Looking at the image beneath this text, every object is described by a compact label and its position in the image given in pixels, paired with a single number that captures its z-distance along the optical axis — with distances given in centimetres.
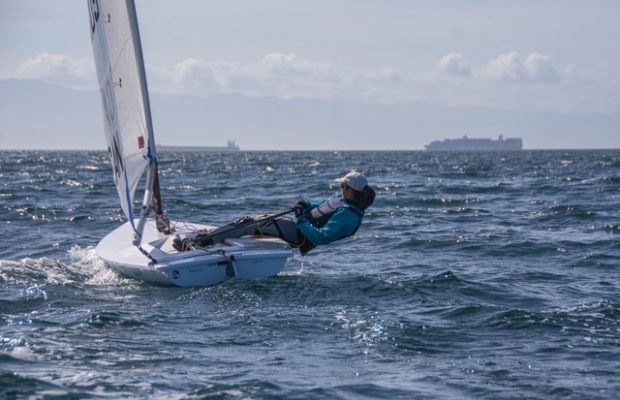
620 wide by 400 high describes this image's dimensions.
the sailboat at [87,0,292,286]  1903
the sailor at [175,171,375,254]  1977
